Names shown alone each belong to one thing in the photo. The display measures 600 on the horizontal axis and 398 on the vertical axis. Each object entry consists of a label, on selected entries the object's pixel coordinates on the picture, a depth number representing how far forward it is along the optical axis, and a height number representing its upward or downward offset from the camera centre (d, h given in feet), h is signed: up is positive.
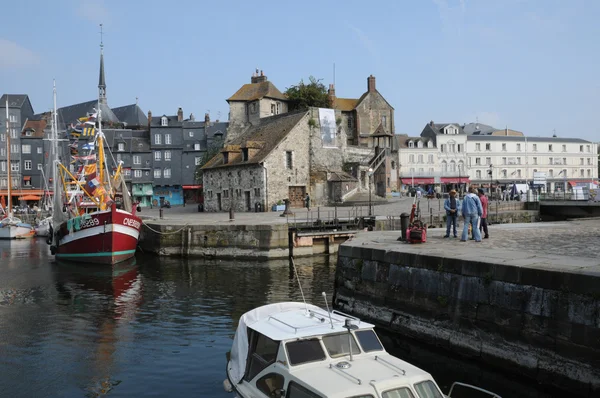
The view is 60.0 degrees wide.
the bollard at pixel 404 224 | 61.13 -3.30
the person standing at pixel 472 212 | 55.93 -1.81
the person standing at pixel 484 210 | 59.47 -1.72
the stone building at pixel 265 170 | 154.30 +9.07
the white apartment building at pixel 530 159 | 271.69 +19.03
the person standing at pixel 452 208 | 60.49 -1.43
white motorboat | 24.30 -8.66
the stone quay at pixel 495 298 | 33.45 -8.21
